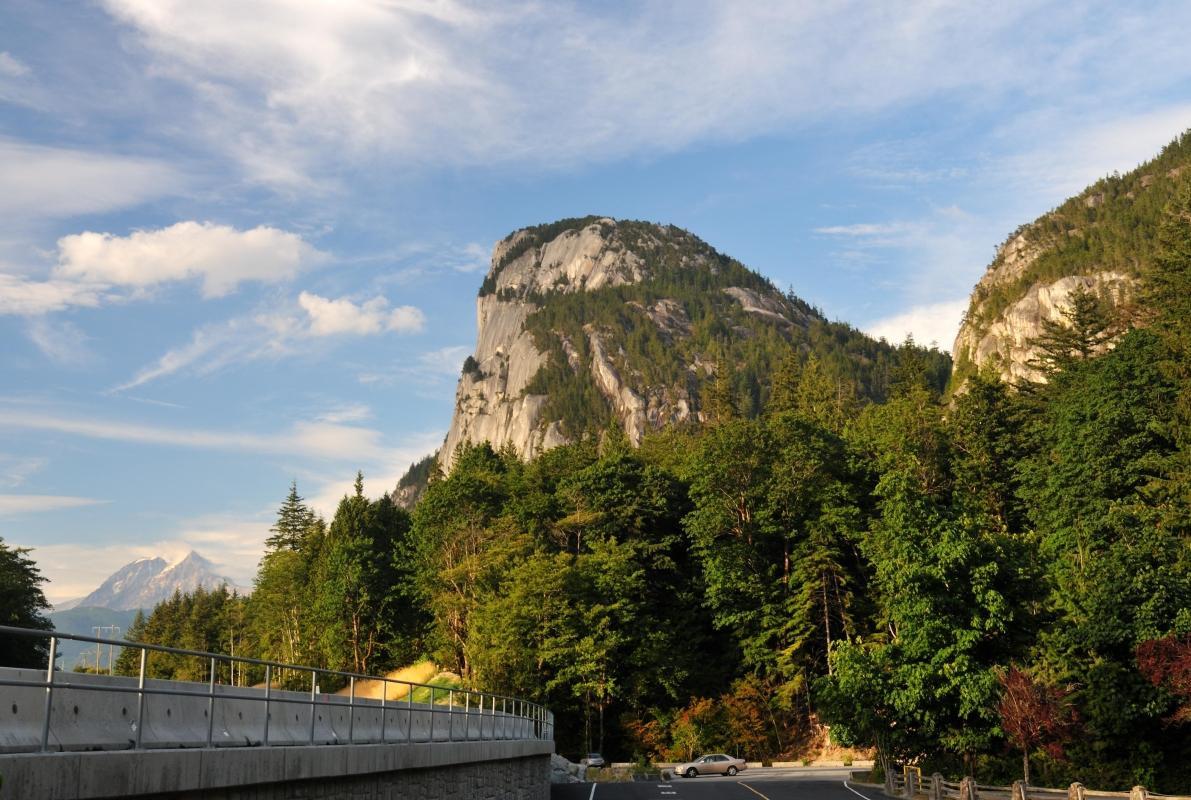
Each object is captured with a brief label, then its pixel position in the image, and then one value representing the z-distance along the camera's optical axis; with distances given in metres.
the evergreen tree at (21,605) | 71.31
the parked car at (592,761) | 62.69
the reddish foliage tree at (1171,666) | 36.97
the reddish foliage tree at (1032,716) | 38.50
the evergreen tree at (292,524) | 136.12
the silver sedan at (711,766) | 59.50
